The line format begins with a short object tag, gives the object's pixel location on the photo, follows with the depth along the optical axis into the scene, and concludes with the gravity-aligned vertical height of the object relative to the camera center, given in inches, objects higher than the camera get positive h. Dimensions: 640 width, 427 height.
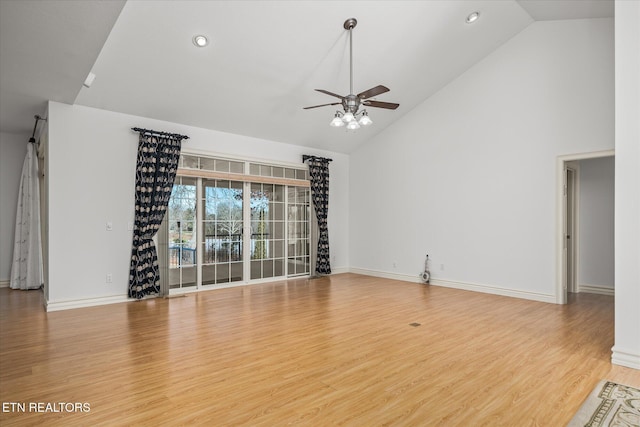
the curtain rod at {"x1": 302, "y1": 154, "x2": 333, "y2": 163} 294.2 +46.8
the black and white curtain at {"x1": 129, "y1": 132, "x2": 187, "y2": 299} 209.0 +5.3
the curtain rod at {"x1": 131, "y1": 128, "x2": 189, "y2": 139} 209.9 +50.2
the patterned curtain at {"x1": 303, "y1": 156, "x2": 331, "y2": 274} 297.6 +7.1
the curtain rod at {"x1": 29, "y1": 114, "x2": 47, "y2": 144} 208.3 +57.2
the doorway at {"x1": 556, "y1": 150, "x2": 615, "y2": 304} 198.8 -7.5
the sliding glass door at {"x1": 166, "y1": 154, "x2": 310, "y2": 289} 233.1 -8.6
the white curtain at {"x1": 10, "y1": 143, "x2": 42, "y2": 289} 245.4 -14.7
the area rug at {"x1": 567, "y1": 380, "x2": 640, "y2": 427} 83.2 -52.1
